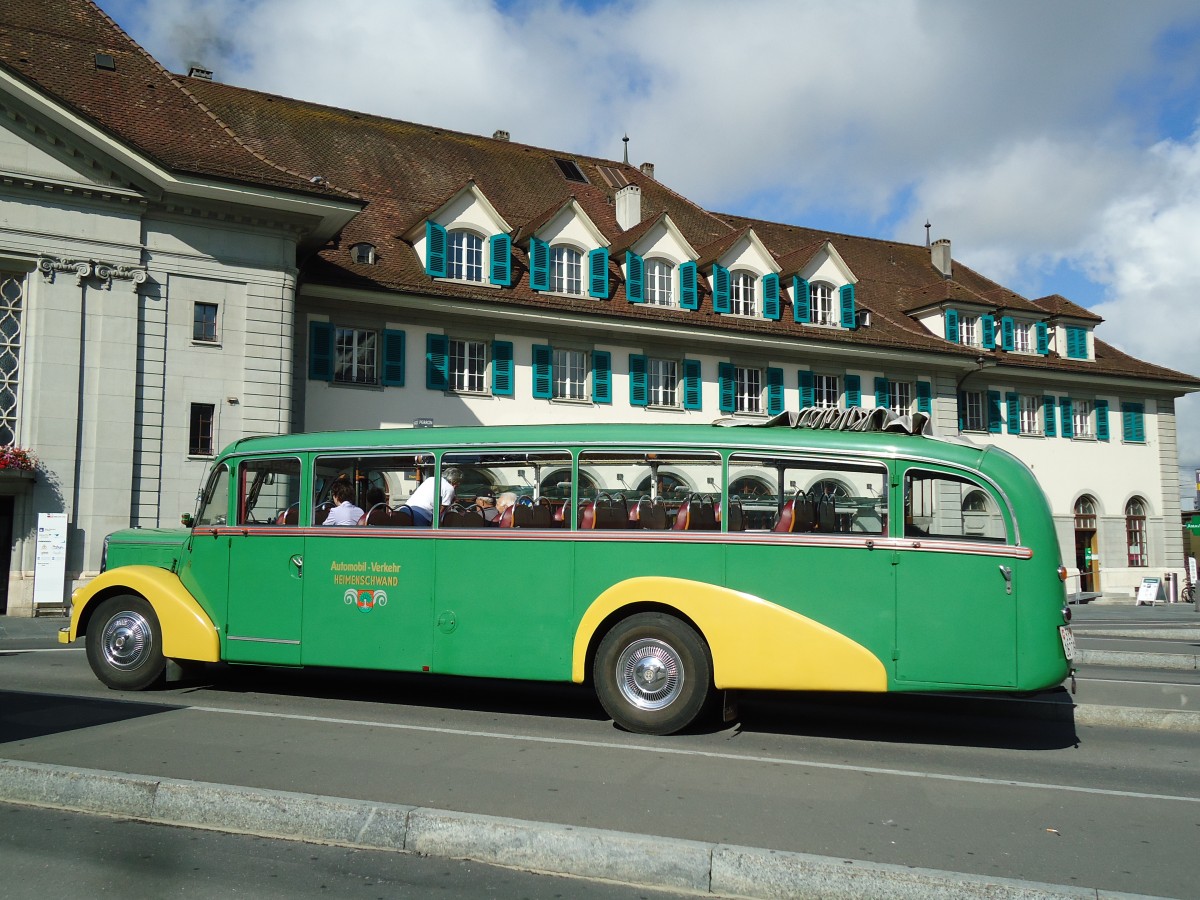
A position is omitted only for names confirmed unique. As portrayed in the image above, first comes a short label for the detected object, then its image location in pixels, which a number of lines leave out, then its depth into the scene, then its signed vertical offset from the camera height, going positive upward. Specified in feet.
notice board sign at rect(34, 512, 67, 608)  72.84 +0.26
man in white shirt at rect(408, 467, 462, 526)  31.76 +1.80
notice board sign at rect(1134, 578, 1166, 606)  116.47 -3.52
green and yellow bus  27.37 -0.26
